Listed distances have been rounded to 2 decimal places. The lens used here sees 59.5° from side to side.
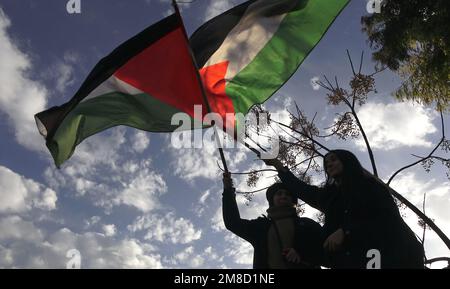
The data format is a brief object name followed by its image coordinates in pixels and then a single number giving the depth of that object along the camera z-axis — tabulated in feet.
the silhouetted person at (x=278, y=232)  11.73
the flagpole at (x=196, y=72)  13.64
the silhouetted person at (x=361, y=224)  9.55
